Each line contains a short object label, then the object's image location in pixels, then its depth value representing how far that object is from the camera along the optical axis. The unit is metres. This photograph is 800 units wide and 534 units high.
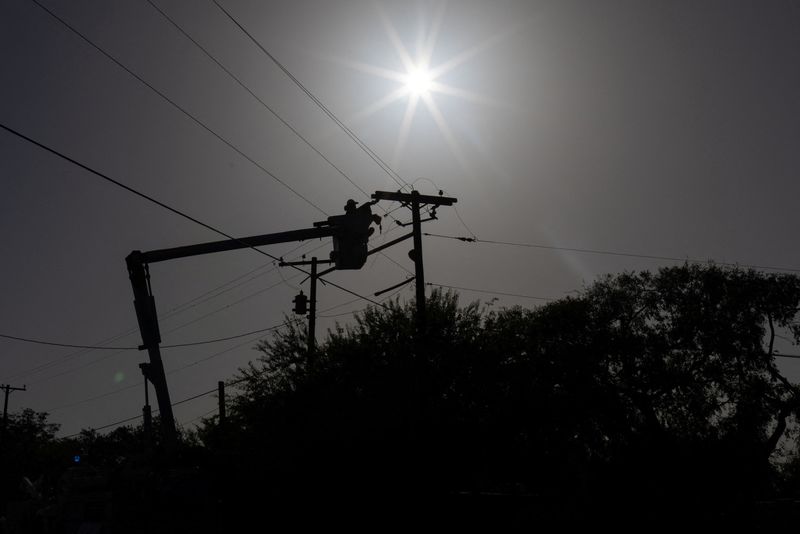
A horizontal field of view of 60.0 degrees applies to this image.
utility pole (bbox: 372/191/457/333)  21.35
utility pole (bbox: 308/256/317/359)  25.06
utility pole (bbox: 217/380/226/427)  31.85
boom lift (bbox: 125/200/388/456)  14.27
